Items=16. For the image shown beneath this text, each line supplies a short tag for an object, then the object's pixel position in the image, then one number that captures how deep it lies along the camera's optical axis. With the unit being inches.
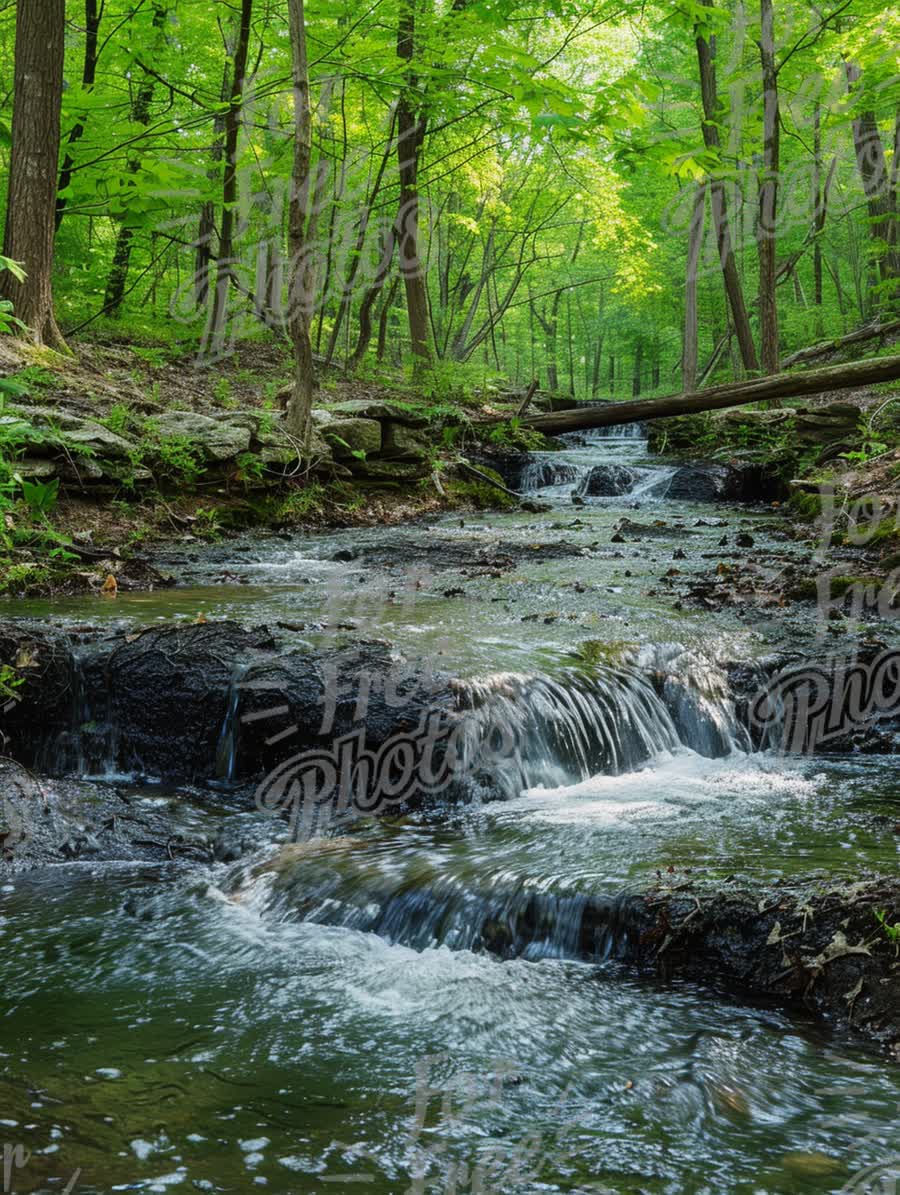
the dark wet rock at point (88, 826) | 155.8
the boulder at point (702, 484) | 530.3
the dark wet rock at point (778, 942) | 106.5
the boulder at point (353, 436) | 443.5
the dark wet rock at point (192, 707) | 188.7
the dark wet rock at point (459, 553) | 338.3
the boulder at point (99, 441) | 330.3
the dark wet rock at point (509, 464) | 566.3
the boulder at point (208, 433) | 380.2
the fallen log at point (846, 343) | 751.1
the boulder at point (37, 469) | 311.1
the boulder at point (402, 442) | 475.5
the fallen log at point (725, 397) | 497.7
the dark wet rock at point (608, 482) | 558.3
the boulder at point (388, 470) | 461.7
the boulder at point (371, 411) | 467.8
